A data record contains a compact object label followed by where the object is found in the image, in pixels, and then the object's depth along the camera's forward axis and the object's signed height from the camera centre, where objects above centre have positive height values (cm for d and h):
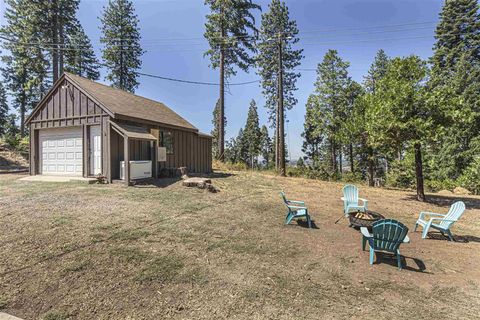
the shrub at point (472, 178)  1607 -156
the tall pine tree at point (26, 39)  1991 +1115
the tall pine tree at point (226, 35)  1873 +1006
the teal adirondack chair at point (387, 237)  400 -137
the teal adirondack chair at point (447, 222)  548 -154
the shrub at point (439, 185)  1750 -219
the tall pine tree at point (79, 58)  2362 +1178
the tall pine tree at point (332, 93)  2048 +566
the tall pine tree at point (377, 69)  2637 +1016
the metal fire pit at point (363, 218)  522 -141
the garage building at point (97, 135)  1077 +129
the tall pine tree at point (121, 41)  2458 +1248
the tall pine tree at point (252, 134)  4620 +486
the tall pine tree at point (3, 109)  3507 +816
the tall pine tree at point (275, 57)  2208 +1050
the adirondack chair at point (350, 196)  735 -121
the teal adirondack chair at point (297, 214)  589 -142
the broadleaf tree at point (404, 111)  897 +180
